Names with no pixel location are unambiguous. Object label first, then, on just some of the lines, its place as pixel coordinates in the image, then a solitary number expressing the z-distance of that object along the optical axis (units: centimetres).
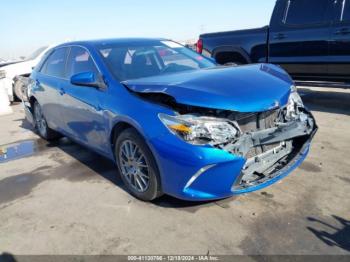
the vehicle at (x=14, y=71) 1070
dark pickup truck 628
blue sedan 284
